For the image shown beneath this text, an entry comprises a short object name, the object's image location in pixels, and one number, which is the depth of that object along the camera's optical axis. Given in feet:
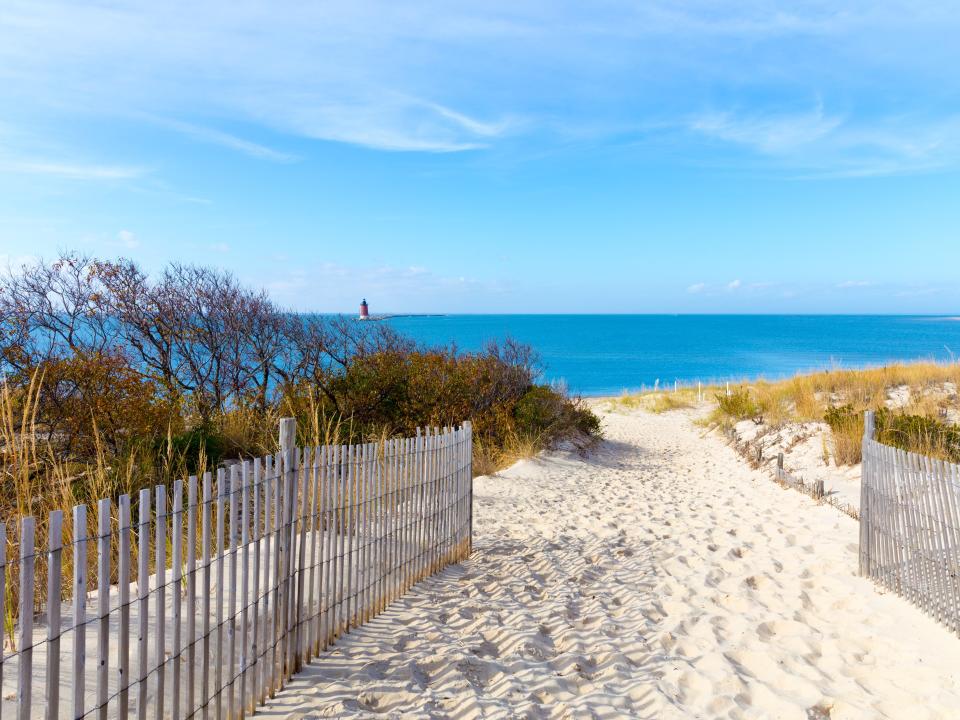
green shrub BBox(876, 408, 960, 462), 32.50
